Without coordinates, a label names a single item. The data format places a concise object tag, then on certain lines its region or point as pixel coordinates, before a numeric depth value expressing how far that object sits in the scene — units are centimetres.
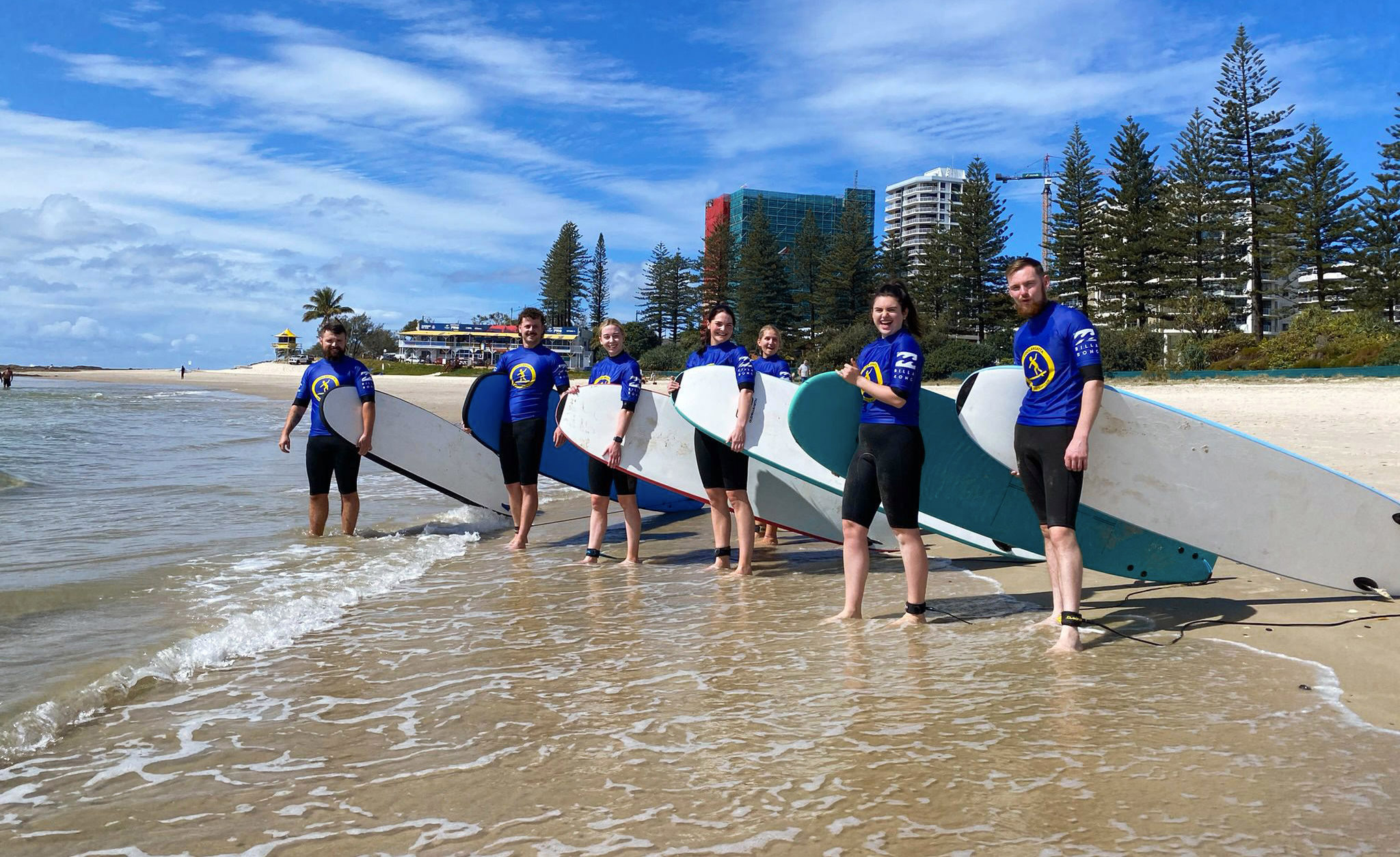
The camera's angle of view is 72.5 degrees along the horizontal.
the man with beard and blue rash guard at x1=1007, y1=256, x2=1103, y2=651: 351
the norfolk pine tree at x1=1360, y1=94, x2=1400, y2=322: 3834
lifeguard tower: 11950
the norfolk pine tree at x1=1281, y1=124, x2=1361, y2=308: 3969
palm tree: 9938
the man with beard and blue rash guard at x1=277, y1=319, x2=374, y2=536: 653
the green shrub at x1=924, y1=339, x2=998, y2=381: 3816
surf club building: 9747
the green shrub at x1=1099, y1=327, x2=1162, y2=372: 3444
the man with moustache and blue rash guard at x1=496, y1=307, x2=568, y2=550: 597
